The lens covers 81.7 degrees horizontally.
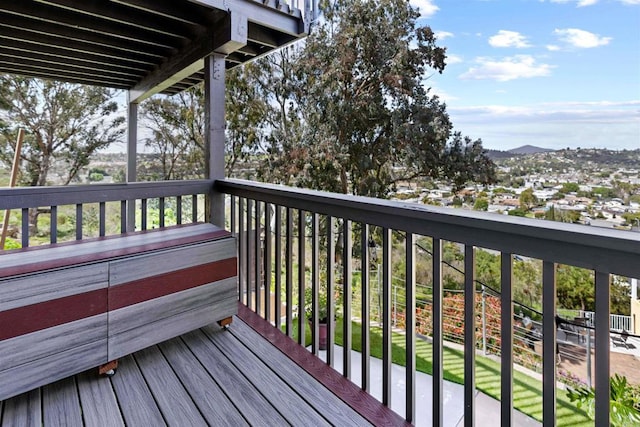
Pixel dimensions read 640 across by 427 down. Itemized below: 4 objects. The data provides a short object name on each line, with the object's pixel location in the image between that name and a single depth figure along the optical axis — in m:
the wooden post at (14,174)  4.55
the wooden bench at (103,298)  1.45
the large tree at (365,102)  9.91
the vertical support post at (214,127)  2.81
